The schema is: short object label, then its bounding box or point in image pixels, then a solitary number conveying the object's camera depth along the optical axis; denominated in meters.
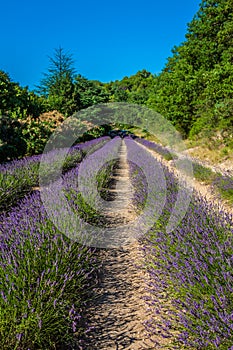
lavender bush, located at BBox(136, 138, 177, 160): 11.05
